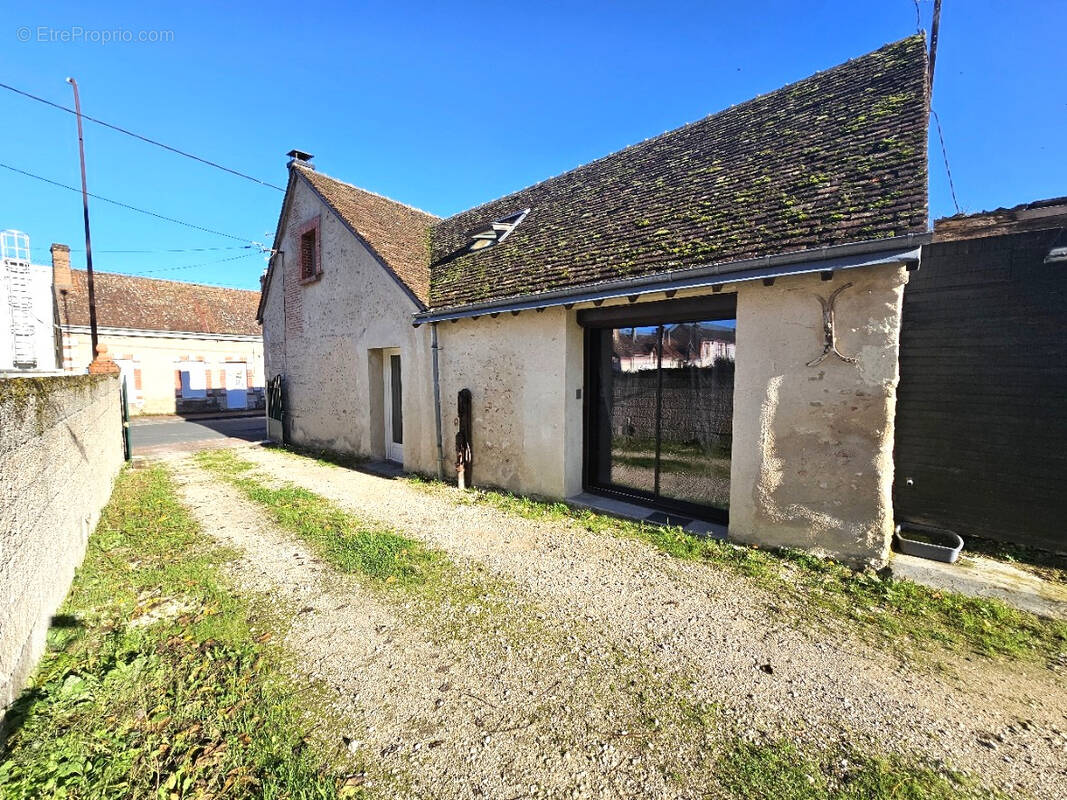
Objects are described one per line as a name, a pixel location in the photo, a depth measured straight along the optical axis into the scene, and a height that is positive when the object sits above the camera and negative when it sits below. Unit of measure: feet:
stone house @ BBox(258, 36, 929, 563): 14.25 +2.57
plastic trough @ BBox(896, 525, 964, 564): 13.67 -5.47
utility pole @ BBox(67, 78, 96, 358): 45.35 +14.63
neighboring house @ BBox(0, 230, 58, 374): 27.35 +4.62
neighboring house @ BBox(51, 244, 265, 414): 69.51 +6.91
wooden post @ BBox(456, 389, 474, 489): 25.05 -3.46
